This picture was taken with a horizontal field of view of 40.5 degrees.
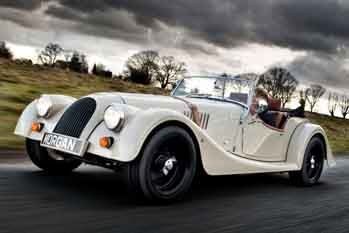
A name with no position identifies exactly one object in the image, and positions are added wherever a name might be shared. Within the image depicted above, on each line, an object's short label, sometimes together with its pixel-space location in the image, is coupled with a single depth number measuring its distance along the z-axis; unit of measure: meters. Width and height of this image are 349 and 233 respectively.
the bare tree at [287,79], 63.39
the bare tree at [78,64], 38.78
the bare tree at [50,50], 58.09
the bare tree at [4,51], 38.19
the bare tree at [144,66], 34.42
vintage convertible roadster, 4.64
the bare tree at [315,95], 91.50
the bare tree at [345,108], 79.68
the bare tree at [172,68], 46.83
